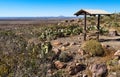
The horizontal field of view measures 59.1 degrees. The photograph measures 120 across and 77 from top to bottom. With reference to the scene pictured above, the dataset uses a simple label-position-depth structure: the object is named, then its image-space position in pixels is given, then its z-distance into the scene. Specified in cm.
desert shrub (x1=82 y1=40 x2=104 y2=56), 719
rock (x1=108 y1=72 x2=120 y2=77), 565
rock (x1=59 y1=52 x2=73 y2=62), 702
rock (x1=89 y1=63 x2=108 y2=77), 592
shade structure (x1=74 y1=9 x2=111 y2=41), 865
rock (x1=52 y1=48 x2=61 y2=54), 741
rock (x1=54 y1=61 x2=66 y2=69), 662
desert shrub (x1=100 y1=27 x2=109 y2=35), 1107
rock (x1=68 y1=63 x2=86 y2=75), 634
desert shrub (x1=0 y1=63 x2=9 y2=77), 444
